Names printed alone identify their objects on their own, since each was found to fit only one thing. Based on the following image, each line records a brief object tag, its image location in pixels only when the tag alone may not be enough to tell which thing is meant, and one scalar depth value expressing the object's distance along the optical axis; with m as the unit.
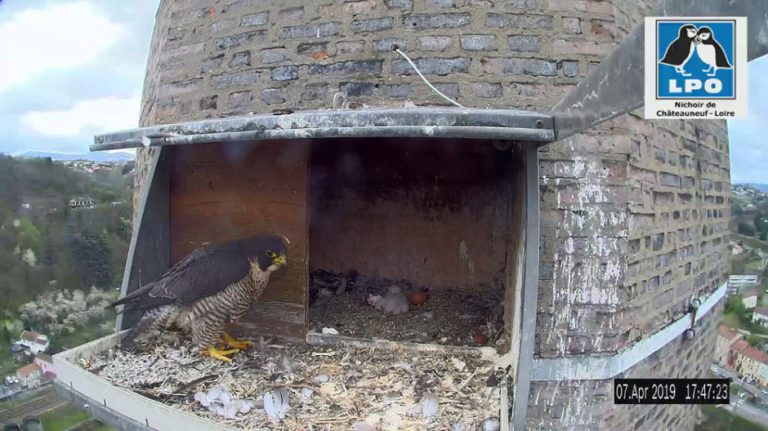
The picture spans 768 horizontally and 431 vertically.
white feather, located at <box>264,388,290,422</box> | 1.71
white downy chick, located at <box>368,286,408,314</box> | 2.61
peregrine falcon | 2.09
